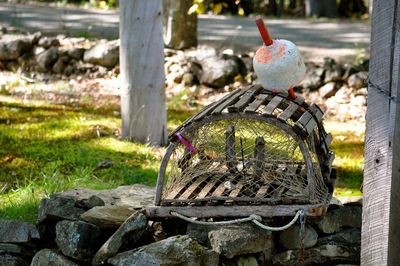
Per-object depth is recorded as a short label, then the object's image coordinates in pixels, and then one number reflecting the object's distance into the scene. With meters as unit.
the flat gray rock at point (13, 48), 17.43
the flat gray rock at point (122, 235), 7.03
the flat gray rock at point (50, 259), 7.26
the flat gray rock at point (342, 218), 7.53
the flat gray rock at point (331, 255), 7.40
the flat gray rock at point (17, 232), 7.65
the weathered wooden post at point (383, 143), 6.49
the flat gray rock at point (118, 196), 8.06
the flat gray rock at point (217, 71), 15.83
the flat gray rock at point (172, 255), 6.79
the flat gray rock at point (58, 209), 7.66
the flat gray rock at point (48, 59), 17.26
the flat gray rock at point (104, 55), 16.75
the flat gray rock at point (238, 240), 6.95
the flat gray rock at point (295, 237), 7.22
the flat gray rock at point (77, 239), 7.17
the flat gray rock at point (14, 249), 7.66
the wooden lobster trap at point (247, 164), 7.06
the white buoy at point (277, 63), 7.46
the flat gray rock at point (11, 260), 7.54
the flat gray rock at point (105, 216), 7.41
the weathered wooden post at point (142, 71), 12.21
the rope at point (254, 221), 6.90
